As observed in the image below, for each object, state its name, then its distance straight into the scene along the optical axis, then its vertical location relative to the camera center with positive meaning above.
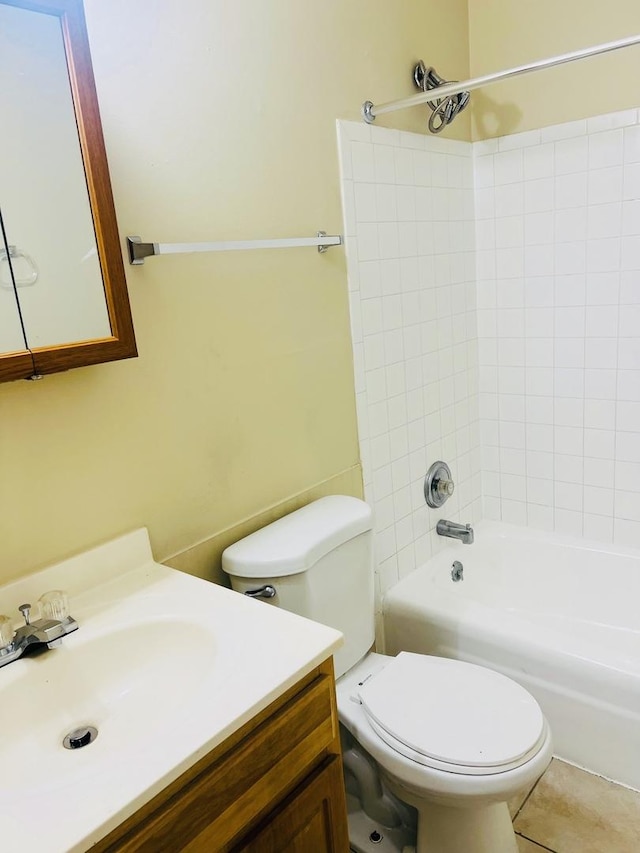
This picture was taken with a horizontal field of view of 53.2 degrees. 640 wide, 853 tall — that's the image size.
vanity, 0.82 -0.65
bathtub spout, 2.33 -0.99
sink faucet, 1.09 -0.58
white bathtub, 1.80 -1.21
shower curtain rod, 1.58 +0.46
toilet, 1.36 -1.03
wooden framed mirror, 1.07 +0.14
